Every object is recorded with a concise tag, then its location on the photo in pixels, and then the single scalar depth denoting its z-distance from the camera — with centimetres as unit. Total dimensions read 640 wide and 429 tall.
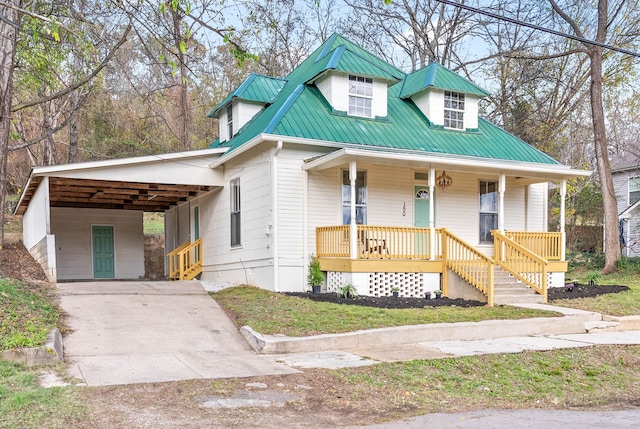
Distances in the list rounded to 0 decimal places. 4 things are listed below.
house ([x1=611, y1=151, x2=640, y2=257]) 2884
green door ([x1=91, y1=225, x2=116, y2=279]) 2202
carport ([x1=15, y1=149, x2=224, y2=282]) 1461
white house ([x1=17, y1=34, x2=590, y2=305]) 1343
